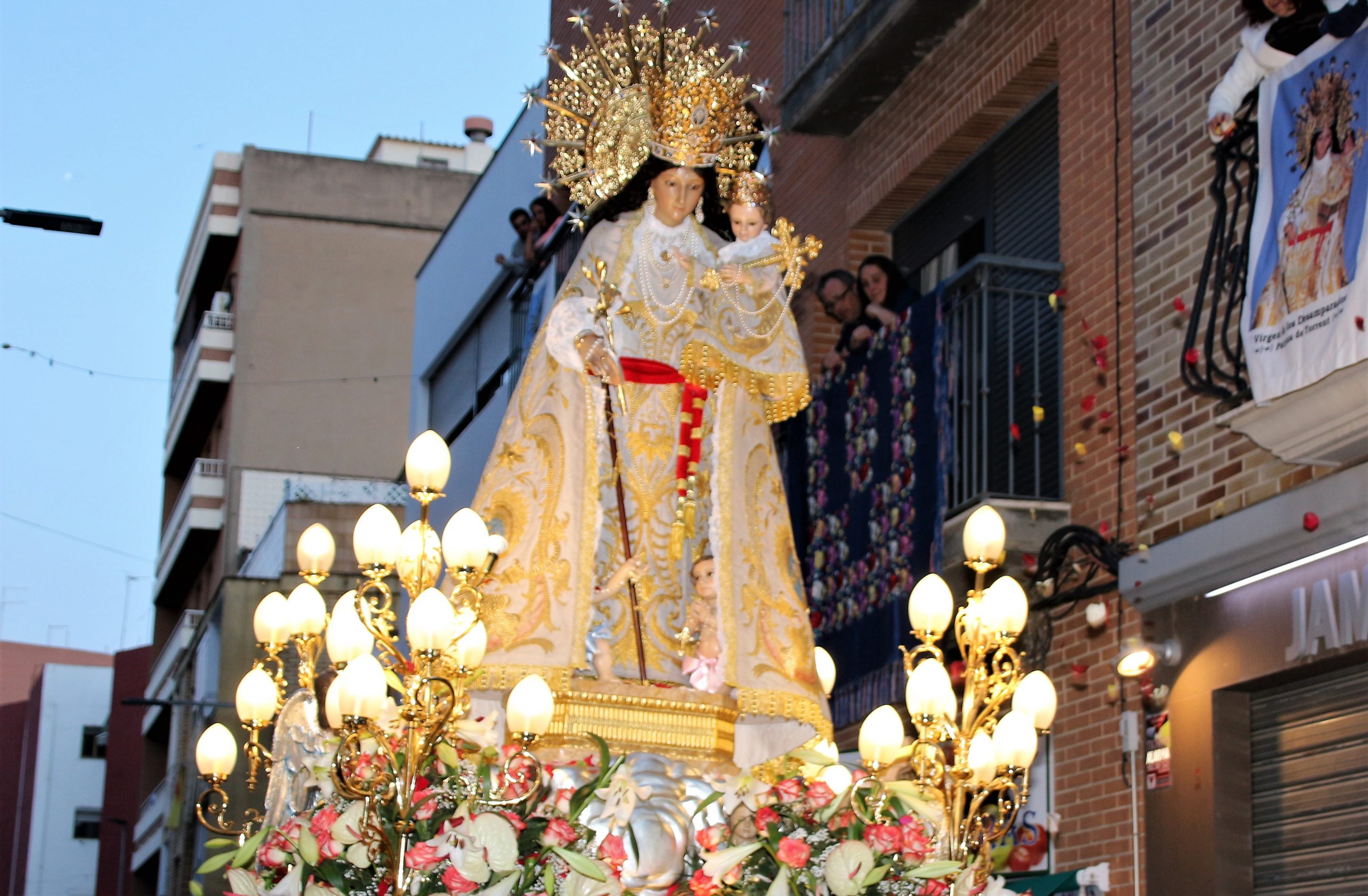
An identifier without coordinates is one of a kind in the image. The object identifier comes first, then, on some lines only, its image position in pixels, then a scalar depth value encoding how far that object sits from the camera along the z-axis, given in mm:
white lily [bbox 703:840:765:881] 6477
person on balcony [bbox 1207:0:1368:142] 7887
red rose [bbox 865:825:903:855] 6434
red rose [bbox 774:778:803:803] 6629
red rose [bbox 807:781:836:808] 6602
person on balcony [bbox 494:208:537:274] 16188
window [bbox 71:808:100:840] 39062
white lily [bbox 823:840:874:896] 6344
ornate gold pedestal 7047
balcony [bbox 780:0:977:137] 11719
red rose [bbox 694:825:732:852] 6609
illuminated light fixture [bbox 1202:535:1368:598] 7673
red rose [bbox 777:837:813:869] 6383
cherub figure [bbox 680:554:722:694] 7383
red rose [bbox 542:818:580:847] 6176
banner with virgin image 7609
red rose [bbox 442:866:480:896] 6020
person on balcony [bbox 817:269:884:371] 11523
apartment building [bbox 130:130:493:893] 29047
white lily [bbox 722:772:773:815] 6746
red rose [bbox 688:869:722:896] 6461
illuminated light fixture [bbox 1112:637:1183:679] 8758
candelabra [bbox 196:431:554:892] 6207
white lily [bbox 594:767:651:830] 6641
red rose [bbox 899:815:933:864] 6441
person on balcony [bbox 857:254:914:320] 11648
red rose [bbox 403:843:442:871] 6035
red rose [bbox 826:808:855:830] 6586
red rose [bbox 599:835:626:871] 6297
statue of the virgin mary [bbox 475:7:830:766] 7328
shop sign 7645
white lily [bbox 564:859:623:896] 6168
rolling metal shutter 7922
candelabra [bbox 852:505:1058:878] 6719
